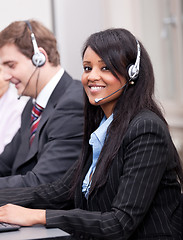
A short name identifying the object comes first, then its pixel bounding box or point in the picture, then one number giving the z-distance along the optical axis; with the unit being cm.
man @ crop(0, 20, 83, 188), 213
